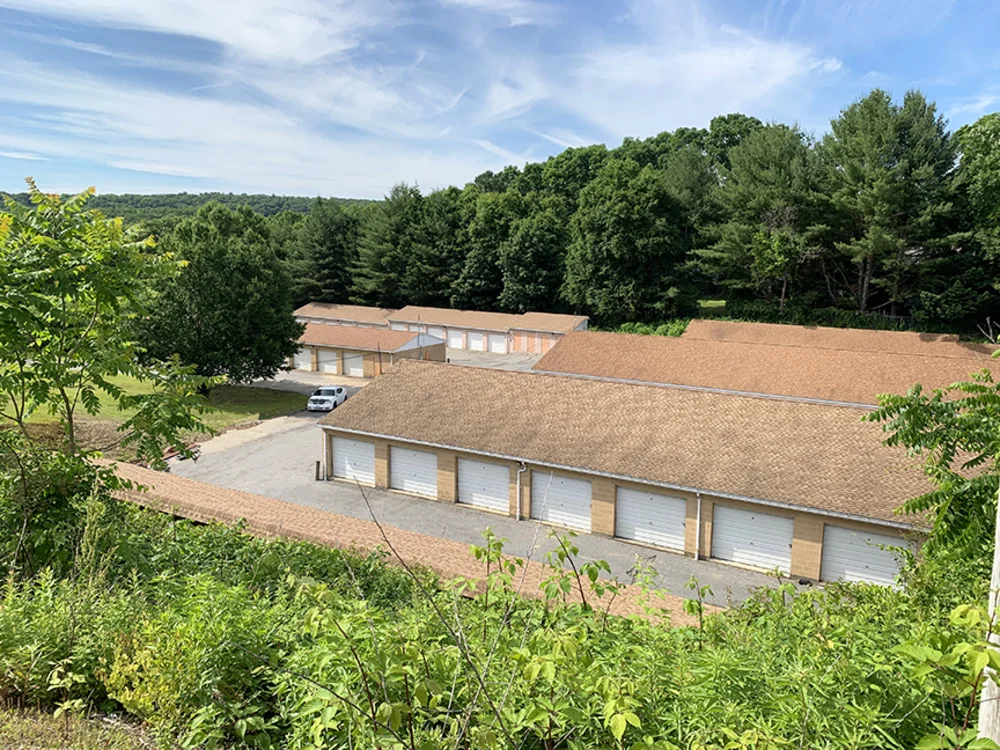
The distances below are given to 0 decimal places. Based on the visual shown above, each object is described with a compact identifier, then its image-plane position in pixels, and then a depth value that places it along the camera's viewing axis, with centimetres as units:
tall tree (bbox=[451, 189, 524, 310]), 6272
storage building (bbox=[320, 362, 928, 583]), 1686
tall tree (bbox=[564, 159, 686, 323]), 5178
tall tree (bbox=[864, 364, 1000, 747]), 752
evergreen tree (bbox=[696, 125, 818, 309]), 4794
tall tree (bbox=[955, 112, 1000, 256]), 3738
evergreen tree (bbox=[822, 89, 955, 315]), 4225
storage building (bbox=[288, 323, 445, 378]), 4362
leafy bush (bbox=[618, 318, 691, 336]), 5059
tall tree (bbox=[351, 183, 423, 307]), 6594
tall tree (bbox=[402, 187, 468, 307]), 6481
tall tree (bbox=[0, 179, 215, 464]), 766
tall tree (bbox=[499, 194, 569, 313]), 5934
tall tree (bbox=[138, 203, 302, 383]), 3500
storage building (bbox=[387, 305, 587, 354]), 5309
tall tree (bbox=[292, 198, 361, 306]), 6931
